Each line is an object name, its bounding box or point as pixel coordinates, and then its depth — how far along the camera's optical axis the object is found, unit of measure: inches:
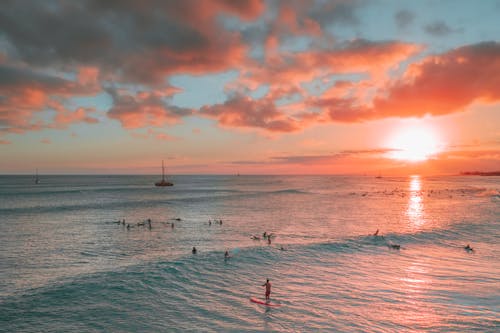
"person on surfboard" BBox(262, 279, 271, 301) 1000.9
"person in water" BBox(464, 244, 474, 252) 1670.8
